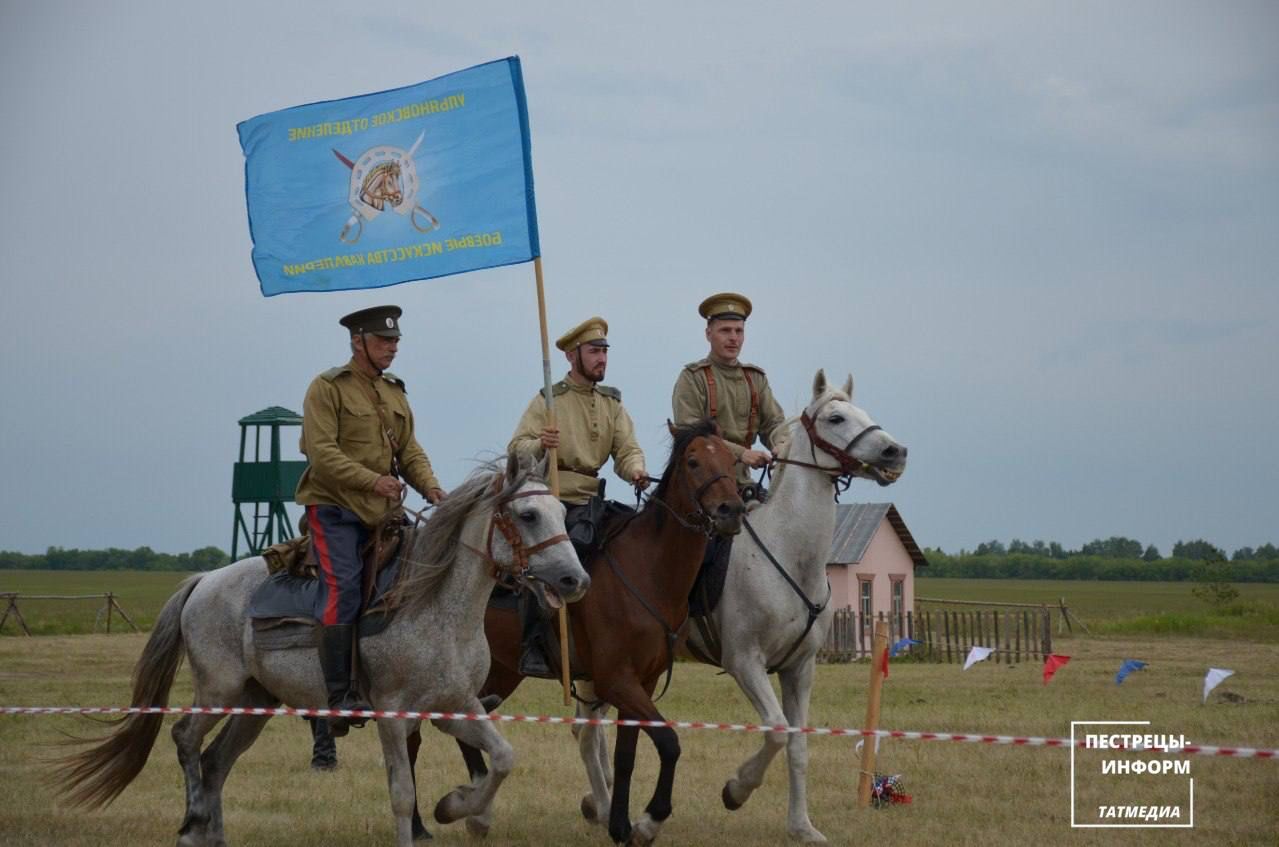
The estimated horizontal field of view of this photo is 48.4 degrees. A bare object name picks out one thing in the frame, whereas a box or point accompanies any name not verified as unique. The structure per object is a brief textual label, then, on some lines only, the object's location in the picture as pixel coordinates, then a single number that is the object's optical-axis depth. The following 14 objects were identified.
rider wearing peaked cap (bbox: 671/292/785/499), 10.72
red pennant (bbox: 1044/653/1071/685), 17.64
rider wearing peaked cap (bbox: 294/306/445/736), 8.37
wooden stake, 10.48
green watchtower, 39.00
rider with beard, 10.09
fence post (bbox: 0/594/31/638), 36.97
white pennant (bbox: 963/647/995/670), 17.28
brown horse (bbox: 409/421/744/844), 8.95
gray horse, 8.05
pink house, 42.09
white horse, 9.67
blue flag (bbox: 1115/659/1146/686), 15.95
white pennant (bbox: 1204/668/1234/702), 15.12
